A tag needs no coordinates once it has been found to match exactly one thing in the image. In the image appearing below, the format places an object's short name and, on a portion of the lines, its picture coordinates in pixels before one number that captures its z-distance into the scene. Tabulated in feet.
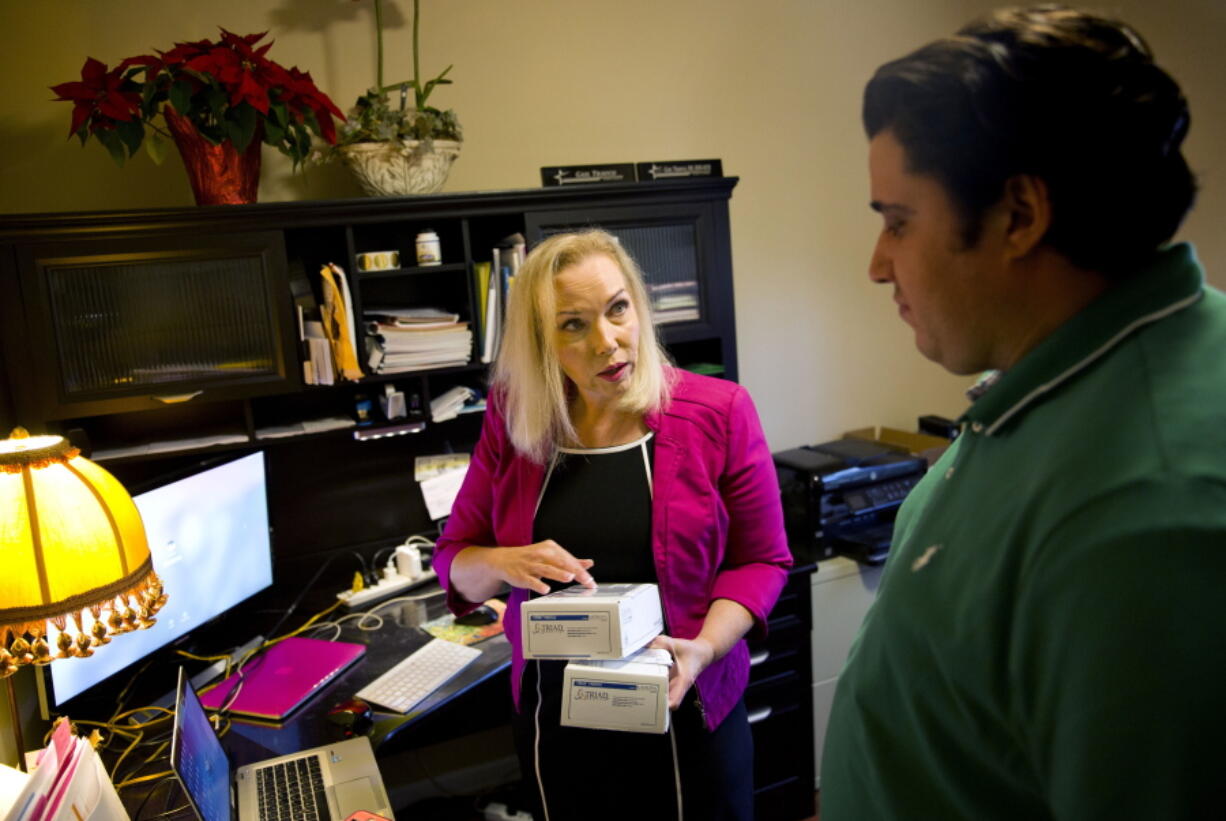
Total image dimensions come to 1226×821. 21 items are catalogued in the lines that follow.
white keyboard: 6.11
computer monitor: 5.78
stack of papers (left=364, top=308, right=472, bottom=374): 7.68
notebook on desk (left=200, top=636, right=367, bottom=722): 6.04
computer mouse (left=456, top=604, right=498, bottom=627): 7.32
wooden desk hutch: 6.56
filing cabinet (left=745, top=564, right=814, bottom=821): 8.23
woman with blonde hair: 5.14
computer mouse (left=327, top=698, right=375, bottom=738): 5.72
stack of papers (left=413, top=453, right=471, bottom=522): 8.52
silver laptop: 4.49
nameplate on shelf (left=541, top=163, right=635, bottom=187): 8.16
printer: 8.76
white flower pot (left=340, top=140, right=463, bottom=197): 7.40
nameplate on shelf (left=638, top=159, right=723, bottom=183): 8.48
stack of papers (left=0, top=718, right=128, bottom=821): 3.26
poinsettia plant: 6.47
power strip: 7.74
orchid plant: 7.39
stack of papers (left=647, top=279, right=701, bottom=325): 8.45
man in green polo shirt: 1.81
